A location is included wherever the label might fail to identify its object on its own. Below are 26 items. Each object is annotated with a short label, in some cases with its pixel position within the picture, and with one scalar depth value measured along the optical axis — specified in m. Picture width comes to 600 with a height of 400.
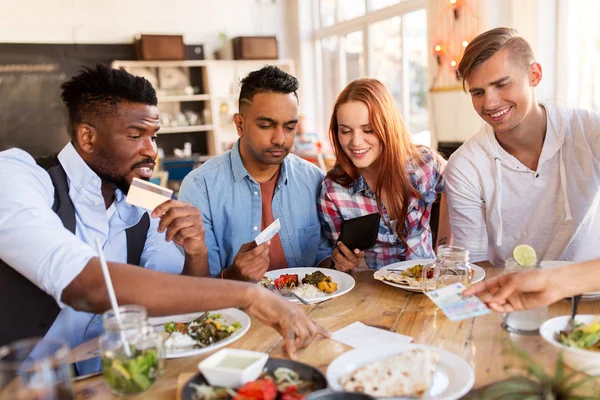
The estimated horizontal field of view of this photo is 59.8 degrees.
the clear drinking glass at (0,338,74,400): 0.83
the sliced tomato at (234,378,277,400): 1.00
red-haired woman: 2.29
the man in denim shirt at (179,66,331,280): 2.39
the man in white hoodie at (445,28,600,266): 2.11
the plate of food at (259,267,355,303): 1.71
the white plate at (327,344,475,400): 1.04
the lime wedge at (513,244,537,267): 1.40
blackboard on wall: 6.28
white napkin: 1.34
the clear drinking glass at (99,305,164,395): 1.05
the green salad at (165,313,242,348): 1.39
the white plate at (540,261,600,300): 1.75
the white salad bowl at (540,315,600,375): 1.06
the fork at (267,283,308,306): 1.62
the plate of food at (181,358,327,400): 1.02
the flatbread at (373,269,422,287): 1.72
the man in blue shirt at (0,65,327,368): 1.23
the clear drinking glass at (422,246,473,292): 1.59
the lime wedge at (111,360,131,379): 1.05
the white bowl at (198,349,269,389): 1.06
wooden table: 1.19
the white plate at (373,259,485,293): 1.70
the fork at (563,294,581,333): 1.23
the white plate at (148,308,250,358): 1.30
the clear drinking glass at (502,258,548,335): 1.36
